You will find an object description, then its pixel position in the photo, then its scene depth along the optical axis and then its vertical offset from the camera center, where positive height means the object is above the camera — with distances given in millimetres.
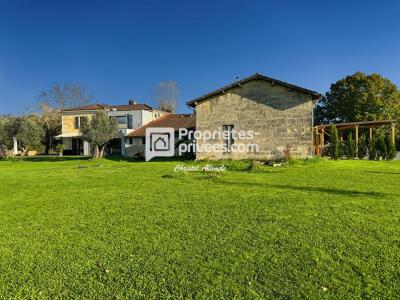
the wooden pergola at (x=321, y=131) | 23605 +1426
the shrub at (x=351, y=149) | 23878 -9
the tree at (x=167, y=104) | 60906 +8997
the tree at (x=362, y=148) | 24328 +52
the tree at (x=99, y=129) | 28844 +2093
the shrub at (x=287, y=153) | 19766 -198
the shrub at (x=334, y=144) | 22561 +353
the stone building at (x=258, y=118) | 20250 +2088
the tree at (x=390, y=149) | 22844 -51
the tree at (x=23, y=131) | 32656 +2267
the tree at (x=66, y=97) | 56991 +10074
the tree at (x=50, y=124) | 46875 +4307
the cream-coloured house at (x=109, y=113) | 39406 +4163
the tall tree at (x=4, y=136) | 33281 +1833
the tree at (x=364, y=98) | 37750 +6146
